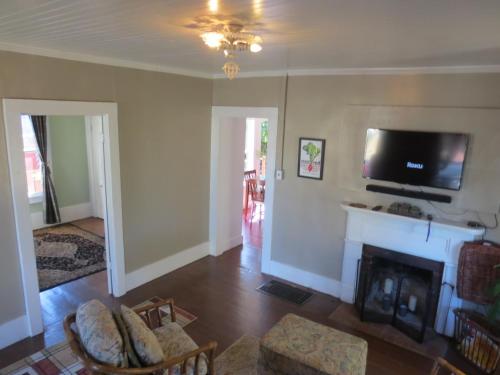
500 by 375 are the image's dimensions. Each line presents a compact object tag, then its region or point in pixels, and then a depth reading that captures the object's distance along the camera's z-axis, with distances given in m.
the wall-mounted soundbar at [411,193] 3.34
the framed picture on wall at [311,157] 4.04
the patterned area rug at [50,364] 2.87
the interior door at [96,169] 6.36
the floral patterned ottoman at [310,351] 2.49
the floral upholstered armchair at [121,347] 1.99
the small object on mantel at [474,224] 3.21
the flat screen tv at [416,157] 3.22
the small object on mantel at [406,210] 3.48
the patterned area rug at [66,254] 4.42
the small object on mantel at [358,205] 3.80
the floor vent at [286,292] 4.14
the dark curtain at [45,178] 5.70
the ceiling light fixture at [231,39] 1.94
